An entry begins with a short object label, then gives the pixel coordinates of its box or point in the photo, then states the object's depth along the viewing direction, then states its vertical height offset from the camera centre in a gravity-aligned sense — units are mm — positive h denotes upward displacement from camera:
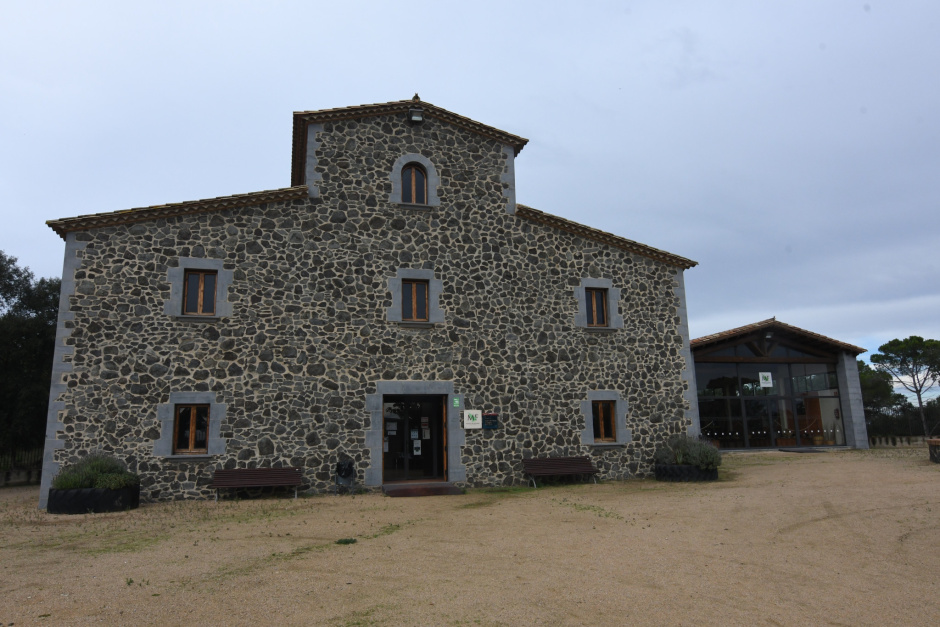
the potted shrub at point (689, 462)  13359 -947
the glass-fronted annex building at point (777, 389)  20062 +988
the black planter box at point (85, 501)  10172 -1201
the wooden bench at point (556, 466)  13094 -981
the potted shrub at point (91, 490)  10180 -1027
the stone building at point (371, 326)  11508 +2080
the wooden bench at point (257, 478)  11359 -970
